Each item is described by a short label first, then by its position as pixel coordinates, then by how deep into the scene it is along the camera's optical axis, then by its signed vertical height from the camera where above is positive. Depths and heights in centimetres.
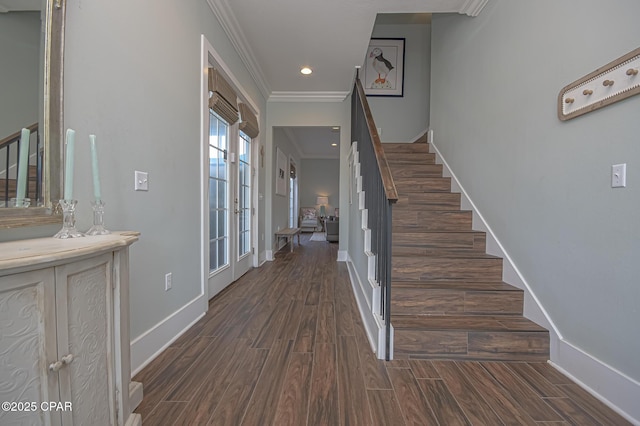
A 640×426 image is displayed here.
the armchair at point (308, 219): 1055 -52
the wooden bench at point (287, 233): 570 -58
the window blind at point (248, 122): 352 +111
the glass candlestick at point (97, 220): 119 -7
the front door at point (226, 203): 293 +1
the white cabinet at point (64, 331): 74 -40
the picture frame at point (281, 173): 592 +76
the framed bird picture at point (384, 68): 483 +239
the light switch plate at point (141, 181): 165 +14
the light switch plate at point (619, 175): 136 +16
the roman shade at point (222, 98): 258 +107
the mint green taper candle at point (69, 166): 107 +14
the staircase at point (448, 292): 179 -63
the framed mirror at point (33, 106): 96 +36
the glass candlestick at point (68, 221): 108 -7
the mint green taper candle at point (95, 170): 118 +14
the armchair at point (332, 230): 753 -65
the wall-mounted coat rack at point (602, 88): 132 +63
